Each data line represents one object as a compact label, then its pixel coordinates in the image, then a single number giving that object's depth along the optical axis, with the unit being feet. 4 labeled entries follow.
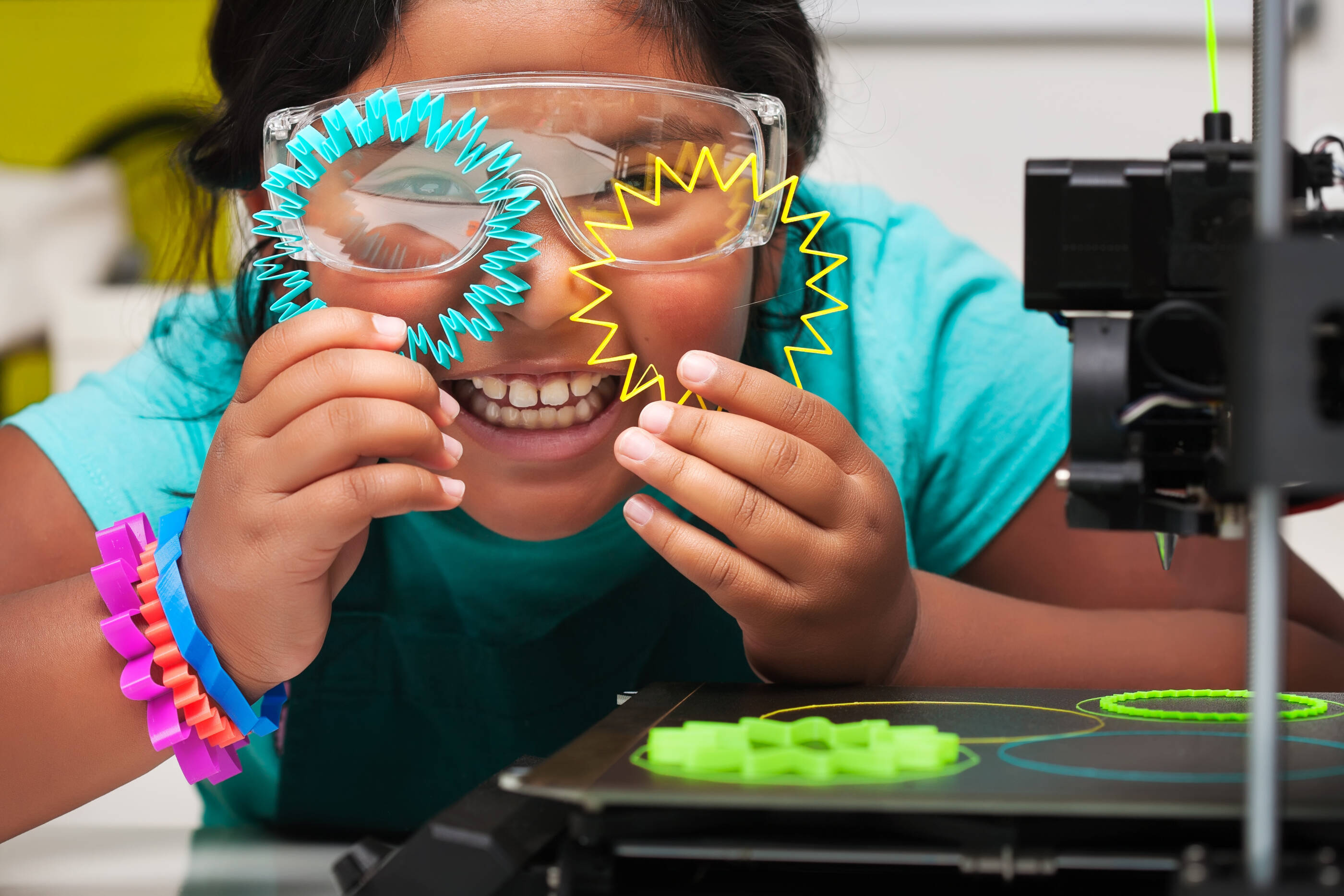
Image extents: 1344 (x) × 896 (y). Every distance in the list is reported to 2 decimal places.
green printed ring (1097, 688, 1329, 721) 2.69
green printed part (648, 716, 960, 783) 2.50
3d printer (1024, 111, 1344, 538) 2.53
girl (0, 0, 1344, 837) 2.83
